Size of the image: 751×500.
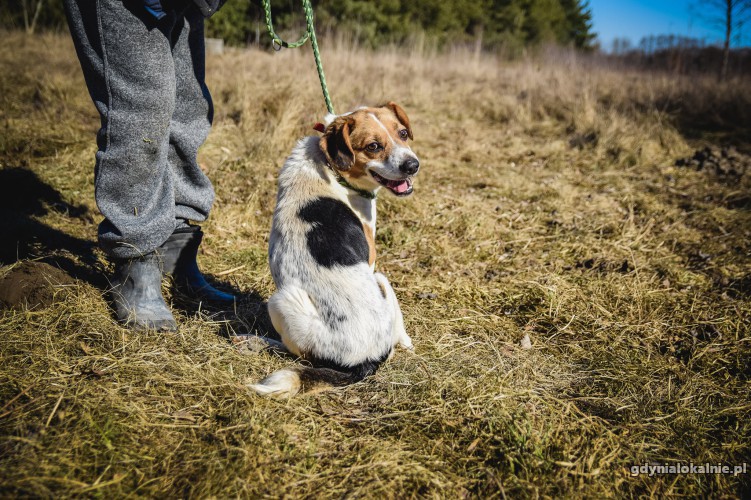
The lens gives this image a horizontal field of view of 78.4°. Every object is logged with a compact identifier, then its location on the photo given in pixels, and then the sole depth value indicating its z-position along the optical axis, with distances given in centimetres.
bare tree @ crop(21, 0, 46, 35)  1459
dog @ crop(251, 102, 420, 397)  218
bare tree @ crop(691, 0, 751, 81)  1217
